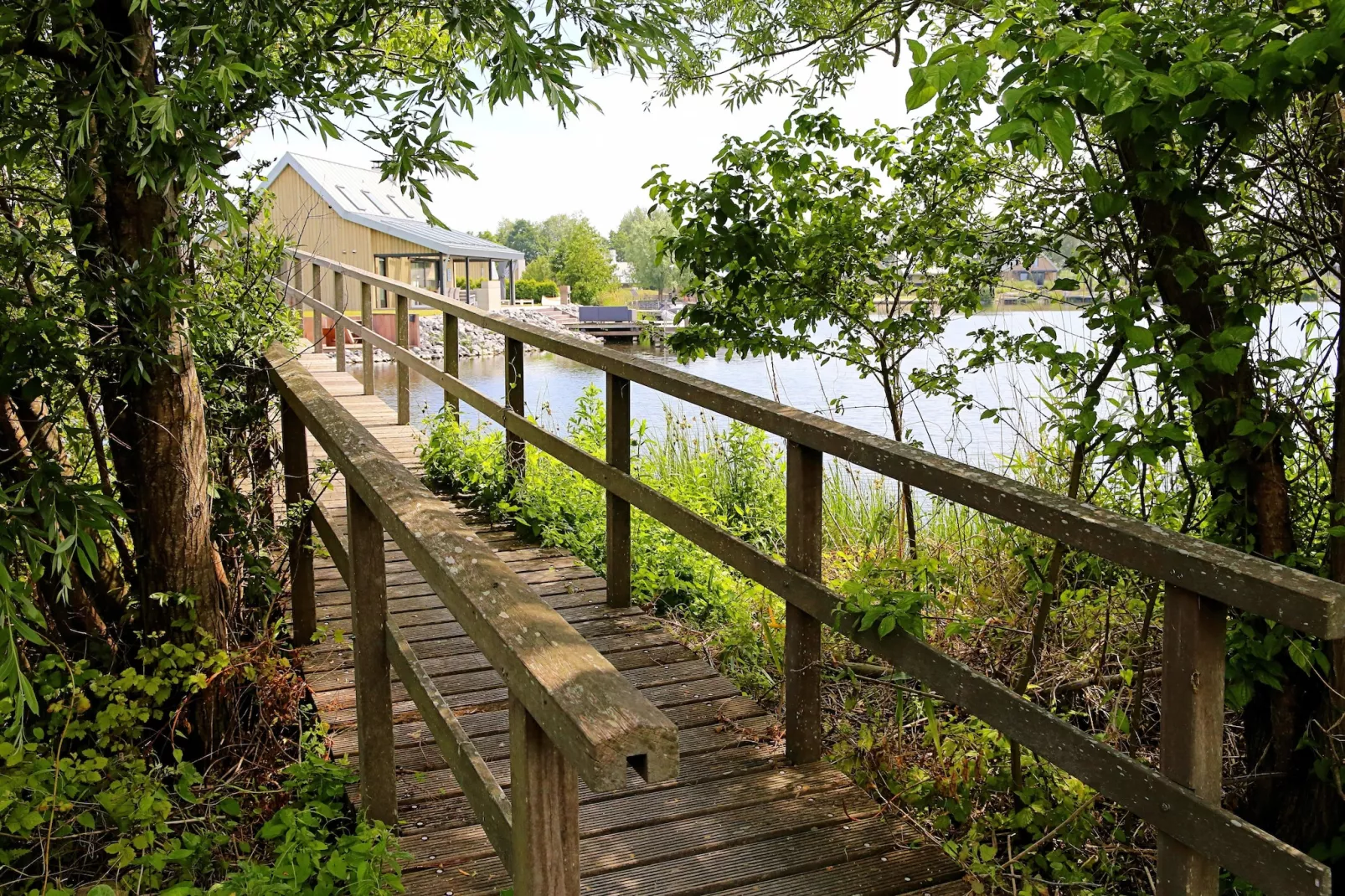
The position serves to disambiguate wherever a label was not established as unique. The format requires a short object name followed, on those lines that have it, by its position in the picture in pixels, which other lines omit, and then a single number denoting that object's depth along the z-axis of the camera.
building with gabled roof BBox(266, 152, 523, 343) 29.88
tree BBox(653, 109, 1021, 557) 4.34
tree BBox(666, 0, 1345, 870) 2.41
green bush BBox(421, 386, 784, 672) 4.99
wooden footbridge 1.51
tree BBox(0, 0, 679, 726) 2.50
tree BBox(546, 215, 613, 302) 62.47
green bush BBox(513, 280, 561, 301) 58.72
